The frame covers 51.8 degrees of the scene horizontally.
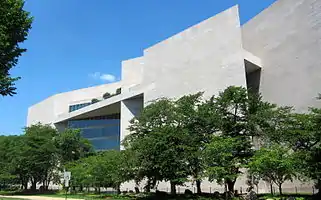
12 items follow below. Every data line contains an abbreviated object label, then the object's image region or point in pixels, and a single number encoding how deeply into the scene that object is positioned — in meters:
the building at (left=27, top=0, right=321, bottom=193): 33.09
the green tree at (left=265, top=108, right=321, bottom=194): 21.95
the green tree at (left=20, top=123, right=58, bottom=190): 45.12
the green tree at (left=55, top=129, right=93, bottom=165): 48.96
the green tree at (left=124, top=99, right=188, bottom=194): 26.03
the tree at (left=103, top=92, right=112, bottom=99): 59.55
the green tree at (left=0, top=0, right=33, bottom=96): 17.14
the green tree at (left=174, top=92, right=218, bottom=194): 26.59
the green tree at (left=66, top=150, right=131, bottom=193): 29.38
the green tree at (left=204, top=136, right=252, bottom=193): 24.45
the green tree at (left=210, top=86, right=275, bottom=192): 26.72
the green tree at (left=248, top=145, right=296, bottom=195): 22.55
